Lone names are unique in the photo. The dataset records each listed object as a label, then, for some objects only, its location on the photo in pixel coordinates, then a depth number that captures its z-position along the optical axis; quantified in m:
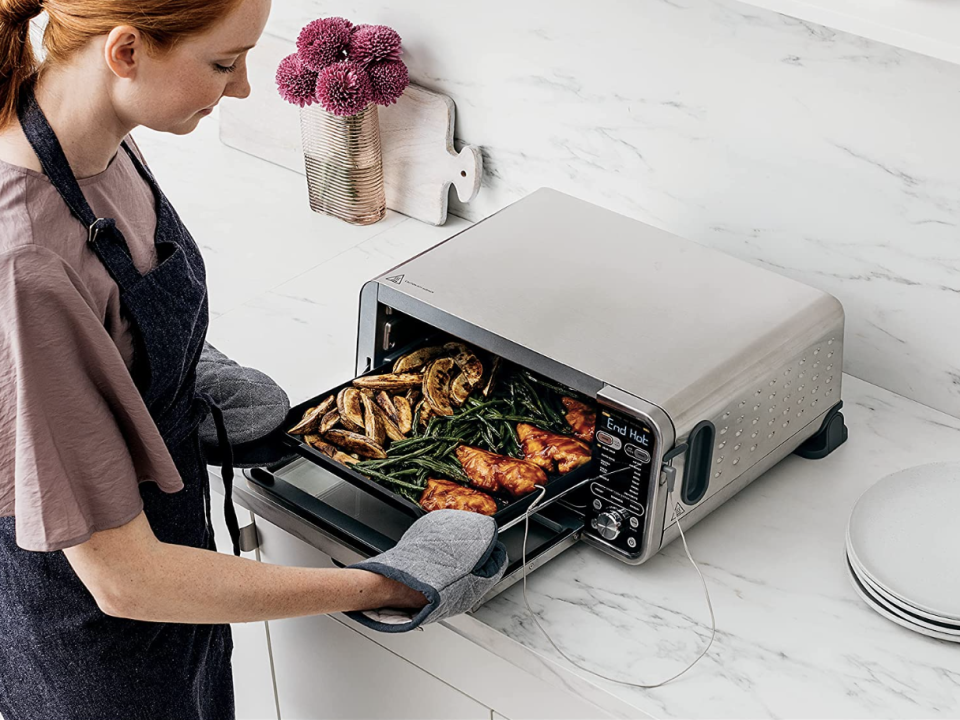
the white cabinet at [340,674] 2.71
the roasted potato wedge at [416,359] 2.74
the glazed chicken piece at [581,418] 2.67
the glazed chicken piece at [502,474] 2.58
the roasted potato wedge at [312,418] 2.64
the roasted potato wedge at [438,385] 2.69
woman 2.30
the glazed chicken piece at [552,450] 2.61
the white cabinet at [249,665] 2.87
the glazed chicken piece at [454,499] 2.55
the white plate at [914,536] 2.54
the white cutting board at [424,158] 3.15
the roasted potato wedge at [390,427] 2.65
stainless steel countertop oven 2.56
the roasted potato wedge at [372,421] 2.64
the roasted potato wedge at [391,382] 2.71
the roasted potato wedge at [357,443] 2.61
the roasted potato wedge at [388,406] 2.67
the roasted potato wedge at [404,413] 2.67
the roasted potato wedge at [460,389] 2.71
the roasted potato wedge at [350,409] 2.65
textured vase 3.14
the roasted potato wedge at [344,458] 2.60
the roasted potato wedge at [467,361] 2.73
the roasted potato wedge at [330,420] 2.64
